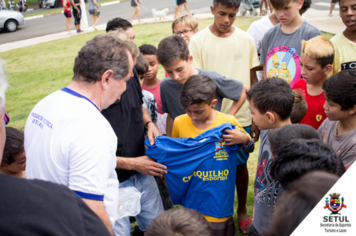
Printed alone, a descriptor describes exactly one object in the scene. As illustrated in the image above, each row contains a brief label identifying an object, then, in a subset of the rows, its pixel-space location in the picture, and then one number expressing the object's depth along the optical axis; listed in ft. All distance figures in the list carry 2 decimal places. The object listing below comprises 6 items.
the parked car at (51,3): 91.40
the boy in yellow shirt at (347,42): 9.46
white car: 55.06
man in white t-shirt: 4.97
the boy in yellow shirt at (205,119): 8.11
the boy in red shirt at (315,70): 9.16
